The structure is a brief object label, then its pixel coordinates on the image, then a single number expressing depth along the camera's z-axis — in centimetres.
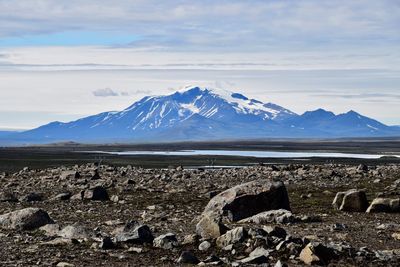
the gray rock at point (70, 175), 4594
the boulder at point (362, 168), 5381
